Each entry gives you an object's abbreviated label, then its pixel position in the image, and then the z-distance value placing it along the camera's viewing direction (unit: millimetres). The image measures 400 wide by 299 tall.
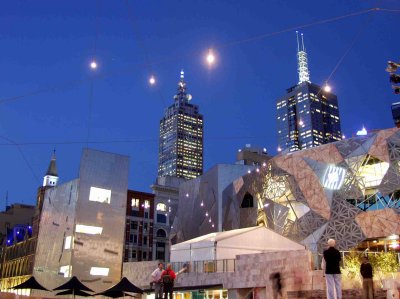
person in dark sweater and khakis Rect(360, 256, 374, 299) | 12531
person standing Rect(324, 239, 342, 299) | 11195
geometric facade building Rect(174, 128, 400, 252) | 35906
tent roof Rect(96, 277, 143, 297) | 25622
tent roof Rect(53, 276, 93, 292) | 26297
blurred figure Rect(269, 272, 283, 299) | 16328
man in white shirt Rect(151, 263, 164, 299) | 14953
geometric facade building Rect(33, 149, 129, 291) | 43406
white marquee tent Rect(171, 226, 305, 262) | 29625
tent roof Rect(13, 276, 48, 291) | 27609
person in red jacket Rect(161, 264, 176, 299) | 14602
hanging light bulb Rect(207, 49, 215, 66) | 16516
